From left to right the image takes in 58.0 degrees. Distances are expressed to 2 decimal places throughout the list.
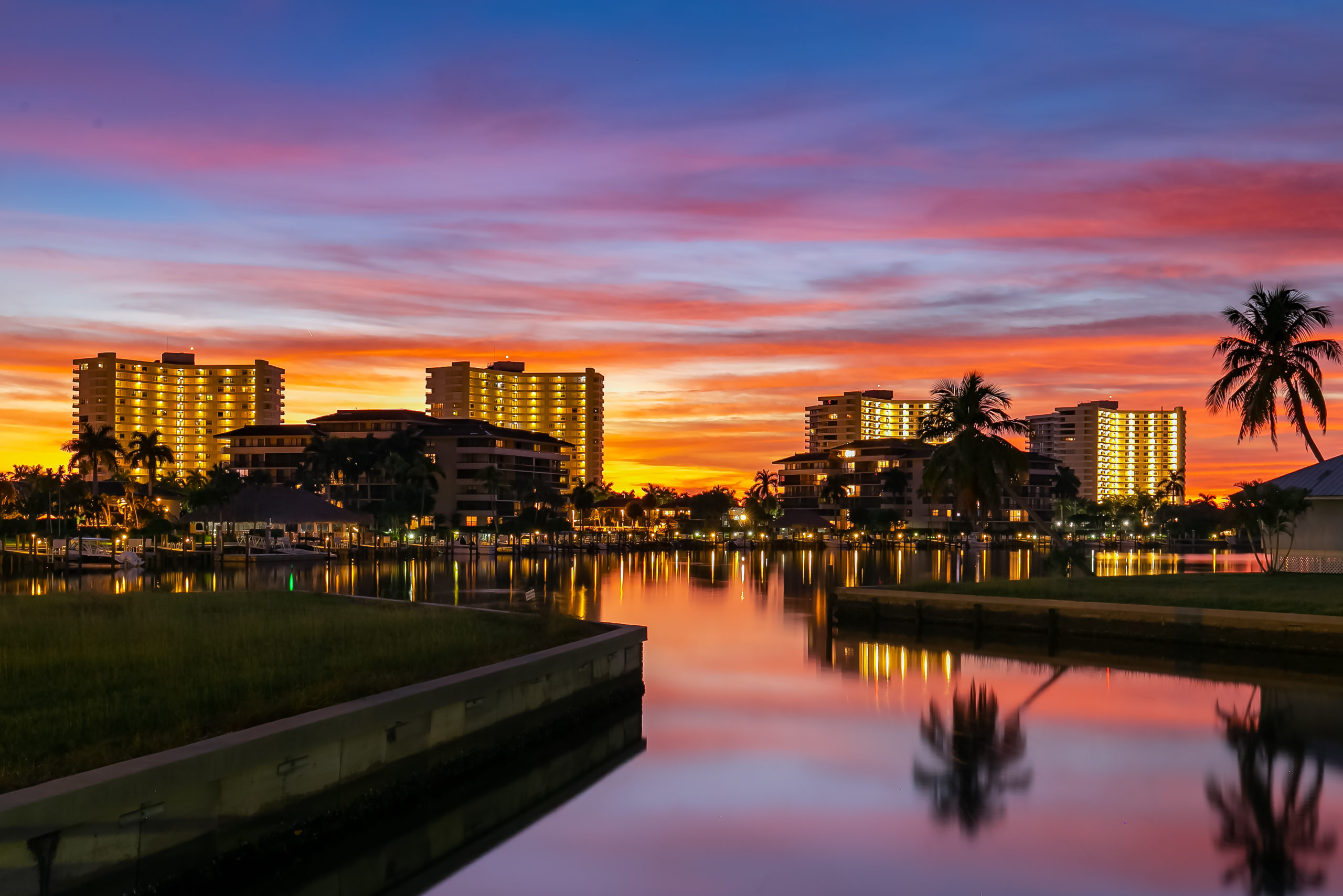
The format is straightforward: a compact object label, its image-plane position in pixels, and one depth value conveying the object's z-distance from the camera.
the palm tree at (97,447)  132.00
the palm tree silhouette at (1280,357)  52.94
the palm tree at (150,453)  140.00
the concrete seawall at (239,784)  11.59
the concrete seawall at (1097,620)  35.22
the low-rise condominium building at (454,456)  185.88
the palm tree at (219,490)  139.62
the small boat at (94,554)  95.56
